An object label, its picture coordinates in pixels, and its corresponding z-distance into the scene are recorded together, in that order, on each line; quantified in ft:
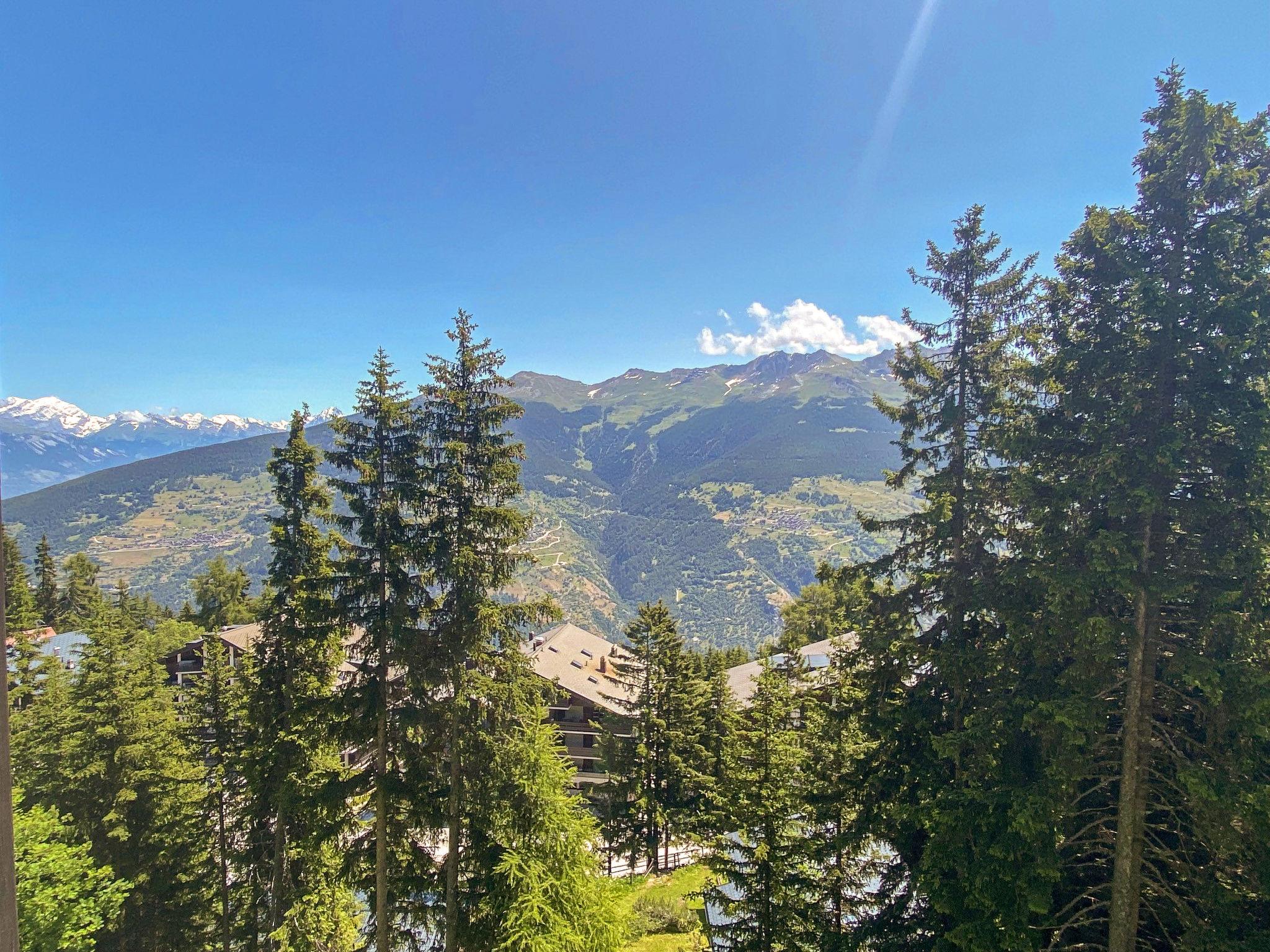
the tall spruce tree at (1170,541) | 36.06
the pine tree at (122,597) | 199.41
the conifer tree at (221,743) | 63.82
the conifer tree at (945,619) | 42.45
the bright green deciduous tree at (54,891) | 49.21
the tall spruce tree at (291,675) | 55.36
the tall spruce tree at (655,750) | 90.68
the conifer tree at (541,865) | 47.65
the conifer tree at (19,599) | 127.24
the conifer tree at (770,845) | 51.70
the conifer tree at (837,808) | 50.34
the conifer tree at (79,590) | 214.28
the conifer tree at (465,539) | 49.34
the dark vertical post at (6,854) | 16.51
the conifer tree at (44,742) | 64.54
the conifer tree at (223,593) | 178.91
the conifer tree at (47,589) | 209.77
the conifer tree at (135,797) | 63.52
